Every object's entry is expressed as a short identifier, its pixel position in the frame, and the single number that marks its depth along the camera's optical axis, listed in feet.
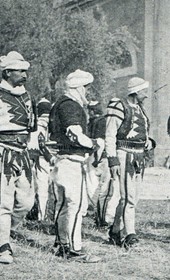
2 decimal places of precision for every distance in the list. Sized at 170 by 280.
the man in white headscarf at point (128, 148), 21.06
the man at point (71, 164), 18.49
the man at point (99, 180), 27.66
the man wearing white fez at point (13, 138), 18.78
